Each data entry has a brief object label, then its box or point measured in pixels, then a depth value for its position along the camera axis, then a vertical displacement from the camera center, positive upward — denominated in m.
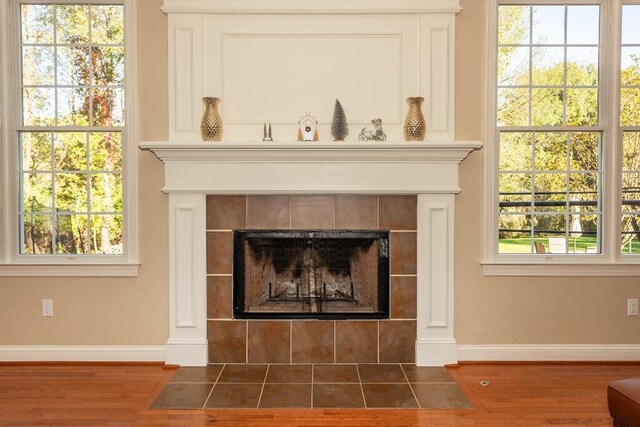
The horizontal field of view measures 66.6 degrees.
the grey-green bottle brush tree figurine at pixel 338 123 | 3.38 +0.57
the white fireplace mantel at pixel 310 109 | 3.38 +0.67
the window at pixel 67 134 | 3.54 +0.53
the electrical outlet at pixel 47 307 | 3.50 -0.73
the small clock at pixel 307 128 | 3.37 +0.54
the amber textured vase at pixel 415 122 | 3.32 +0.57
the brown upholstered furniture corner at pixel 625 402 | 1.96 -0.82
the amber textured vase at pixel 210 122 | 3.32 +0.57
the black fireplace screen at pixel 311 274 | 3.47 -0.49
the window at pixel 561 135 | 3.56 +0.52
